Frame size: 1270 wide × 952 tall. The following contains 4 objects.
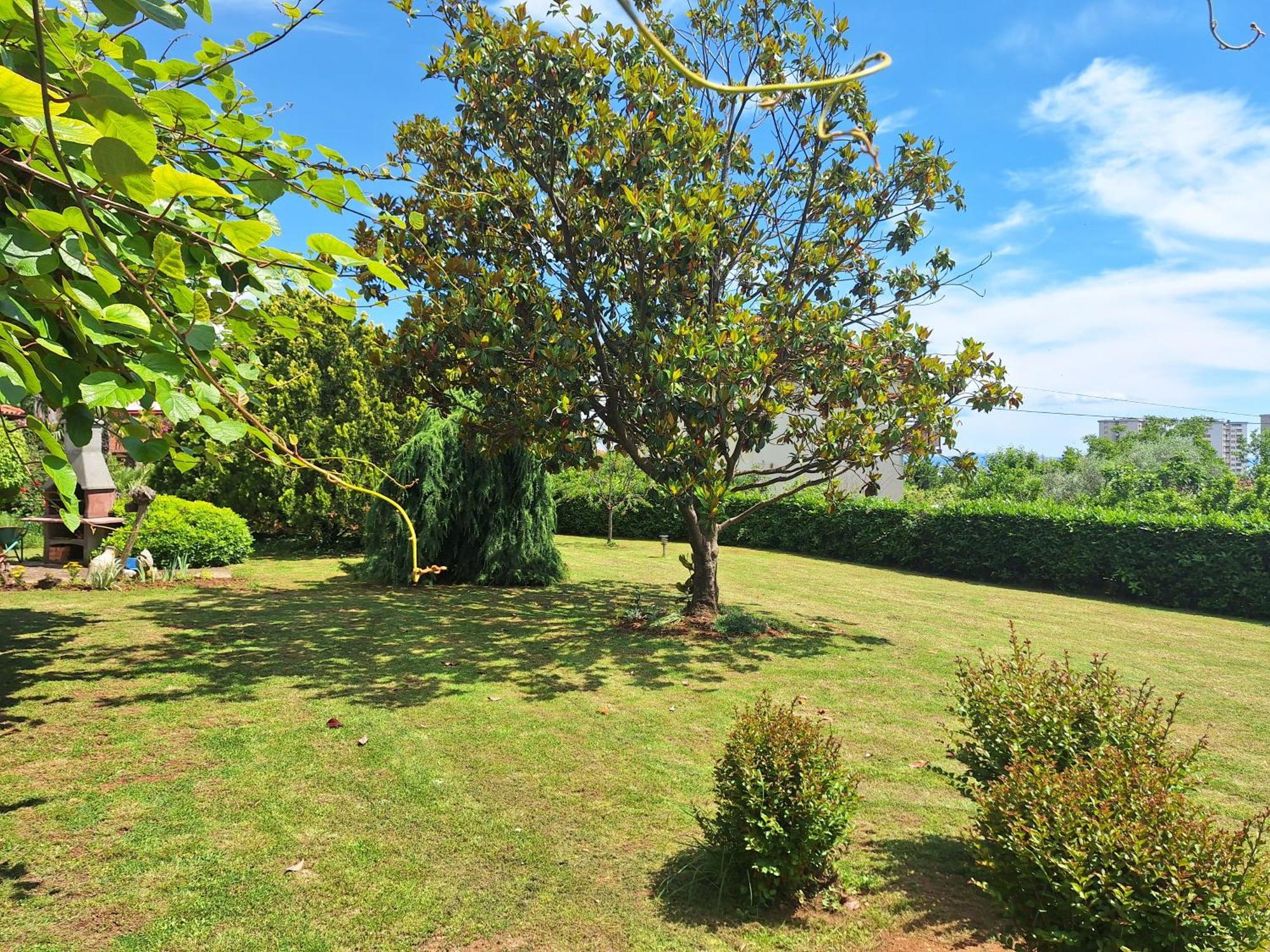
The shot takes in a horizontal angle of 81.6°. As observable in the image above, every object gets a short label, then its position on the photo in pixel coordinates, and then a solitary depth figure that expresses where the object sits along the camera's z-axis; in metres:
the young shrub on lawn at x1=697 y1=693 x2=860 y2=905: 3.06
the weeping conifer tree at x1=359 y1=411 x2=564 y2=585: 11.88
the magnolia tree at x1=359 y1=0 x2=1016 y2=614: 7.42
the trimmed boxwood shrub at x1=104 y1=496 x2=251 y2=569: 11.58
